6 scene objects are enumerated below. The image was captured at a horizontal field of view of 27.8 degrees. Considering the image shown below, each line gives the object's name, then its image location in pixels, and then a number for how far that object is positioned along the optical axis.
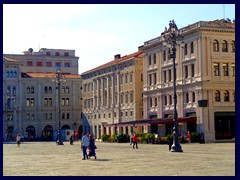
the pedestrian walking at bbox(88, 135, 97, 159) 26.33
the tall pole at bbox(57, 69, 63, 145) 56.47
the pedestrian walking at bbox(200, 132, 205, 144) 53.78
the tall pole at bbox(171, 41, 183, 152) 33.59
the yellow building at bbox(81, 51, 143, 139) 74.75
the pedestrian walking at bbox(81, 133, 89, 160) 25.87
